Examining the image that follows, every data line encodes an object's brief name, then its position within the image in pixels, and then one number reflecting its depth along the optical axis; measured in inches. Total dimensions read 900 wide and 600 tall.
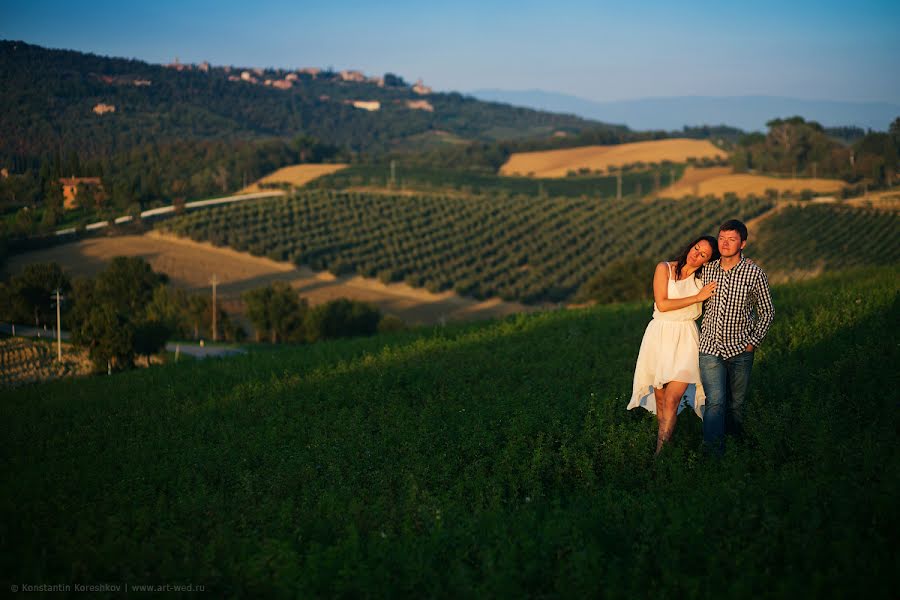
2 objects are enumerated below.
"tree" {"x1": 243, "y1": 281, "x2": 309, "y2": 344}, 1796.3
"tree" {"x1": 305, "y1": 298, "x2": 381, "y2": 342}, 1692.9
